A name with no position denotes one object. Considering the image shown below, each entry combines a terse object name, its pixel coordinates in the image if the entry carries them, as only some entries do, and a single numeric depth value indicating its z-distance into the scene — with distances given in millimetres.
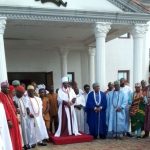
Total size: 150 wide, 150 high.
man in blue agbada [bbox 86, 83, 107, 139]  8085
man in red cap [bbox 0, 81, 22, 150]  5489
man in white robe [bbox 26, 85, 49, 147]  7115
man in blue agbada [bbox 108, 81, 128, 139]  8023
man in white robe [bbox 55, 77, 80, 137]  7862
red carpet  7560
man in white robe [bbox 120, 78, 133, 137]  8159
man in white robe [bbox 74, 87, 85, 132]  8301
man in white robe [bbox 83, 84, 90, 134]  8546
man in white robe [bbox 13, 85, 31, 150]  6831
